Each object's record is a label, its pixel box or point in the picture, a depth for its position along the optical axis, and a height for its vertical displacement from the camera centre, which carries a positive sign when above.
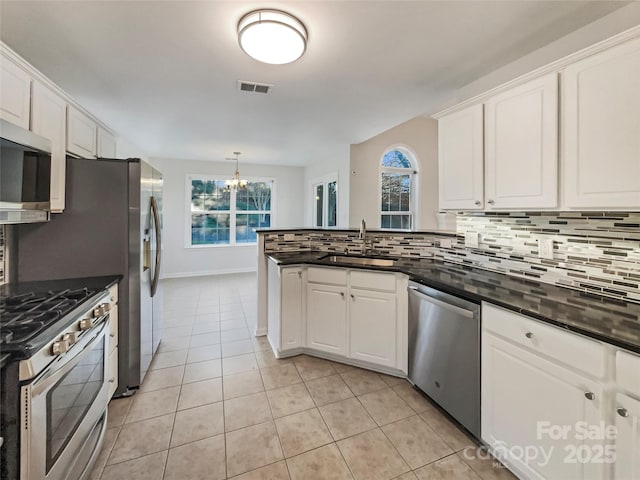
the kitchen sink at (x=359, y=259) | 2.78 -0.19
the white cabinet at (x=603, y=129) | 1.31 +0.56
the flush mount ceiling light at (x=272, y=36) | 1.63 +1.22
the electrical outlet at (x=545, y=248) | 1.86 -0.03
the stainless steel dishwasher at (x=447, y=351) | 1.68 -0.72
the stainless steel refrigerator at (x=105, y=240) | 1.93 -0.01
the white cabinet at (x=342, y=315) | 2.31 -0.65
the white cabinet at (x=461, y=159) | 2.02 +0.62
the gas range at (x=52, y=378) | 1.03 -0.59
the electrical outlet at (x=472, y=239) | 2.34 +0.03
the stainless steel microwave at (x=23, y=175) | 1.39 +0.34
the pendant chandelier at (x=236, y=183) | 5.42 +1.10
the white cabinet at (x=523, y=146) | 1.61 +0.59
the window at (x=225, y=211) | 6.33 +0.67
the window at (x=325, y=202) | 5.60 +0.83
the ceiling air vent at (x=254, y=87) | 2.51 +1.39
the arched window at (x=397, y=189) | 5.07 +0.95
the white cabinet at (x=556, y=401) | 1.08 -0.70
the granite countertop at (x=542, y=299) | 1.16 -0.31
